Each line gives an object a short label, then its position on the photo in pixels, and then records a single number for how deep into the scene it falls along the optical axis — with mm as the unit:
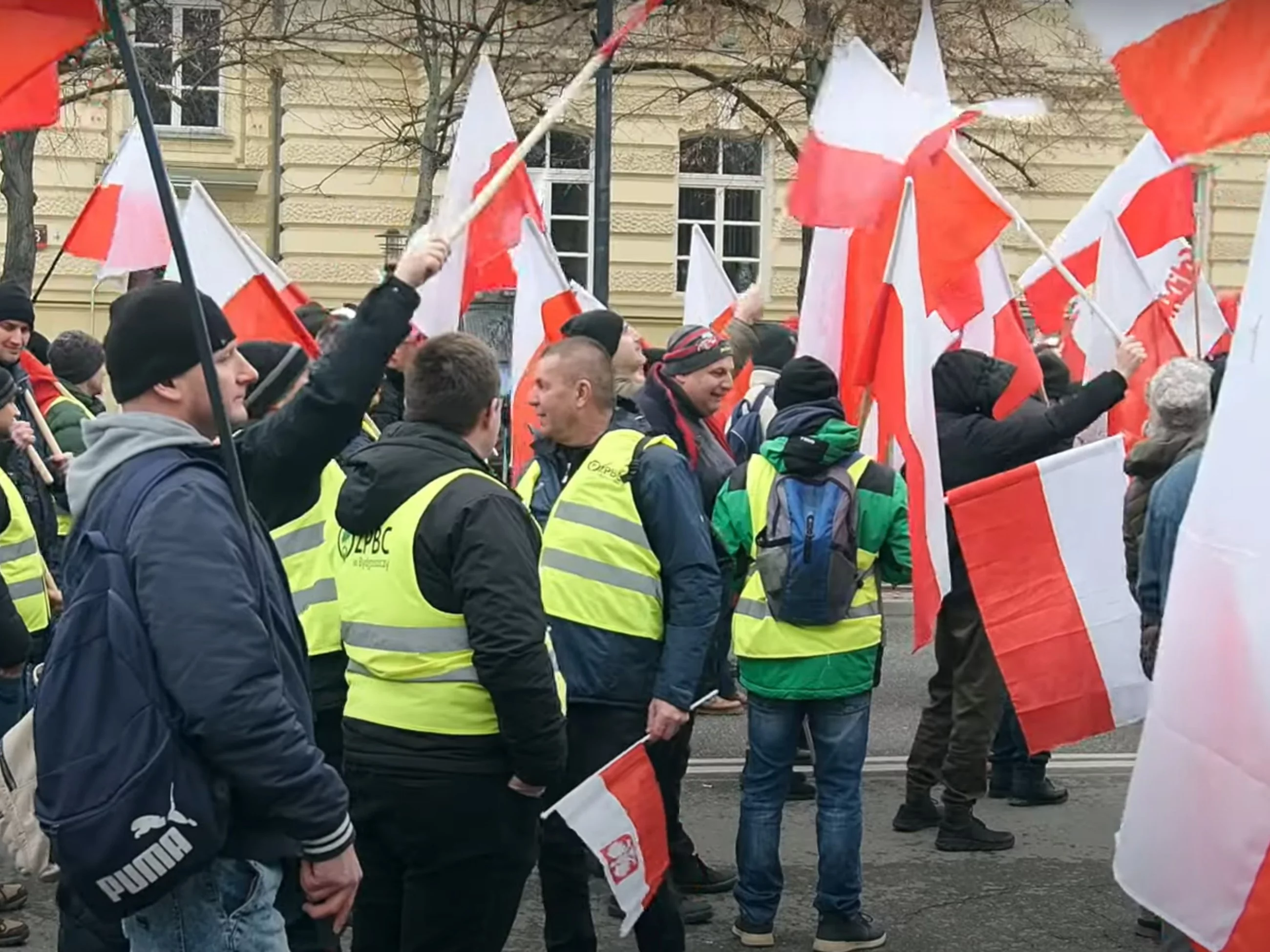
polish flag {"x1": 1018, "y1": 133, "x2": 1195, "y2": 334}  9258
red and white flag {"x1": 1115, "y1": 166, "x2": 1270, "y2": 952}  2838
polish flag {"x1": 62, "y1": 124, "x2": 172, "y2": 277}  8523
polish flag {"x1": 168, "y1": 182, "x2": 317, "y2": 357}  7051
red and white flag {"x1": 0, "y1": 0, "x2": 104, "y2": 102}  2930
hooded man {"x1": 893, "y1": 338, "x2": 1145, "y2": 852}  6609
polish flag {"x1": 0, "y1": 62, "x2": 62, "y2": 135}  3281
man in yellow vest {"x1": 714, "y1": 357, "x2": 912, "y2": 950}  5379
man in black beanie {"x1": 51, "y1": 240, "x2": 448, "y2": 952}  2846
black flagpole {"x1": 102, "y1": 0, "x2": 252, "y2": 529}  2936
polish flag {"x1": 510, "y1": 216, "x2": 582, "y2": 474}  8391
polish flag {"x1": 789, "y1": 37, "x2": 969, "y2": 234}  6953
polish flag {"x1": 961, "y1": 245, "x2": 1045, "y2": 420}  7156
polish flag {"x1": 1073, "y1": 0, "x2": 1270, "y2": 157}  3184
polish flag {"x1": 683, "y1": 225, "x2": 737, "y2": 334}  11672
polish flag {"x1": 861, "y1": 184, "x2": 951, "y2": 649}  5719
